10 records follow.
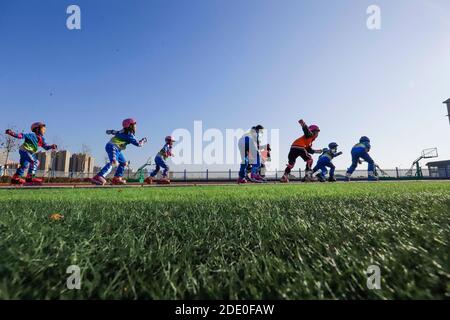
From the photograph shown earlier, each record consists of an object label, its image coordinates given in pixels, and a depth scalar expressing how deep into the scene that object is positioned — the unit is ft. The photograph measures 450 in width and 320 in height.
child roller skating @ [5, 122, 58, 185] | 28.60
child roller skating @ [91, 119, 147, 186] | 28.86
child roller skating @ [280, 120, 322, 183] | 38.11
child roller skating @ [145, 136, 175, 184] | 40.42
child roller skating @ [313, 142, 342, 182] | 42.82
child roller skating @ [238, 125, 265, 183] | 37.35
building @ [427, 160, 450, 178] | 109.17
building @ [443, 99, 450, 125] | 111.34
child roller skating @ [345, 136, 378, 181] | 41.63
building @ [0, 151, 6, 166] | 112.88
